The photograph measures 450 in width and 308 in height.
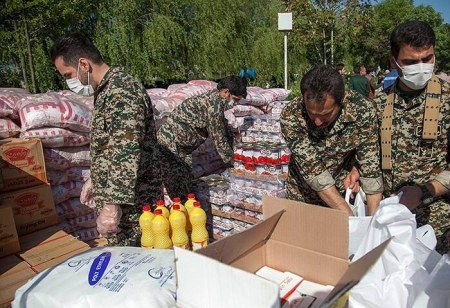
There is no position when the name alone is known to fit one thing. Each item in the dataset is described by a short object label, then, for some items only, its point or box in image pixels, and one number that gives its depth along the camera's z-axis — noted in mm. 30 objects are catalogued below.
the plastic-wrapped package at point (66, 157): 3287
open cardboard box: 856
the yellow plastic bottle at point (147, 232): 1836
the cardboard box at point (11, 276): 1825
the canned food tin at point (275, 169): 3609
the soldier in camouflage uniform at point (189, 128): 3859
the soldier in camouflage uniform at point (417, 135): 1786
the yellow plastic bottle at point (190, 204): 2090
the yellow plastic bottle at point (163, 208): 1899
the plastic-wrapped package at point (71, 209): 3469
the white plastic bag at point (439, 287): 1068
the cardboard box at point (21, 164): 2660
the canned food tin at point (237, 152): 3814
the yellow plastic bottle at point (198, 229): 1854
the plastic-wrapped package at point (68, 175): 3373
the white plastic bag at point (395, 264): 1172
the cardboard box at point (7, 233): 2272
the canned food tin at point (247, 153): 3719
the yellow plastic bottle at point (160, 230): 1775
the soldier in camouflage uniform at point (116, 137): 1871
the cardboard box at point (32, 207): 2607
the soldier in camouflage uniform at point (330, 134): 1752
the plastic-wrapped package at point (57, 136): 3135
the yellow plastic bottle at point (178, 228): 1822
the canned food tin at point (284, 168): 3626
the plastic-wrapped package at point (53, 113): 3139
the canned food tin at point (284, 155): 3602
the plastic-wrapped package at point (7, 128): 3082
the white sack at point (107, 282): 1253
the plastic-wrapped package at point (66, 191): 3416
